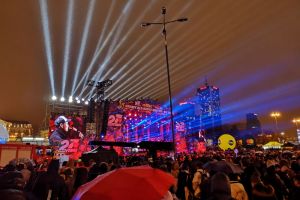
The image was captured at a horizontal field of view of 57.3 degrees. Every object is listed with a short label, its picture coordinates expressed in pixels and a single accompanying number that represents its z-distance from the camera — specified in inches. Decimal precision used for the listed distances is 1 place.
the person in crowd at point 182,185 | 352.8
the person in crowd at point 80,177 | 279.1
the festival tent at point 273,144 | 1493.6
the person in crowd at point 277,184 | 277.6
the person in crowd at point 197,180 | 321.2
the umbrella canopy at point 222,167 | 271.5
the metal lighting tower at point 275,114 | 1912.3
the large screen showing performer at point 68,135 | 1412.4
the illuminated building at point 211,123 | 7366.1
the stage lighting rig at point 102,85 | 1230.4
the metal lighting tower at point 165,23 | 661.3
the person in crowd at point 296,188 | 183.8
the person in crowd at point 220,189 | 145.9
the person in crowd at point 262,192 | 197.3
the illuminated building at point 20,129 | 4317.7
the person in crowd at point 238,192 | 228.5
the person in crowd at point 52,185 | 239.9
